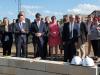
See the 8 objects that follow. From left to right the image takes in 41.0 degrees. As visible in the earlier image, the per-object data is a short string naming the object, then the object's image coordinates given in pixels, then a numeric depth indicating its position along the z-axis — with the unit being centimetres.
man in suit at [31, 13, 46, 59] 438
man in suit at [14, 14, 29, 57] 444
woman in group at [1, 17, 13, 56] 484
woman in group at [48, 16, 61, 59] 441
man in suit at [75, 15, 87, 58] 413
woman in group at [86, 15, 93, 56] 430
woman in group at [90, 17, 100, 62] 435
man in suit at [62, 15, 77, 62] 415
